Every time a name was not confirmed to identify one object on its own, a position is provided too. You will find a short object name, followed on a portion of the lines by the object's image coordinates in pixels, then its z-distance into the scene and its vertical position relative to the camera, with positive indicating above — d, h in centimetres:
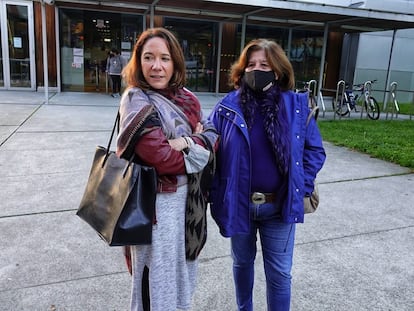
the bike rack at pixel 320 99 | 1190 -108
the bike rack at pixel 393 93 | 1157 -77
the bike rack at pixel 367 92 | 1187 -82
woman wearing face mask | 214 -50
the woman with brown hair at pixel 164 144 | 177 -39
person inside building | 1384 -48
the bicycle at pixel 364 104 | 1187 -116
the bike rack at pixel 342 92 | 1095 -79
